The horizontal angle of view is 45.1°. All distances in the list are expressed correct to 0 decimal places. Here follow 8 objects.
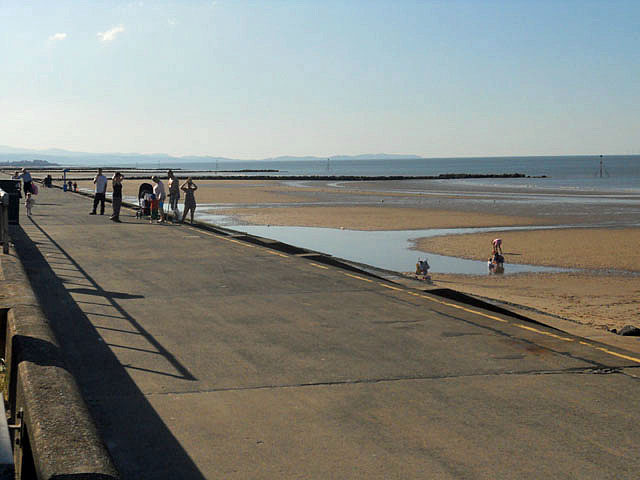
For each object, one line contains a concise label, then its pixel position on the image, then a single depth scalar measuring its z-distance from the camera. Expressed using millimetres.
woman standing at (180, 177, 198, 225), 28125
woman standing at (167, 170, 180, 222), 30030
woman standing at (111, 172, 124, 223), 27797
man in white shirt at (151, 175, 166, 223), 27562
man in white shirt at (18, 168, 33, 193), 28870
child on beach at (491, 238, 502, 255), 22859
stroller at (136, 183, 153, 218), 29639
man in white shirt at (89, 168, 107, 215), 30500
